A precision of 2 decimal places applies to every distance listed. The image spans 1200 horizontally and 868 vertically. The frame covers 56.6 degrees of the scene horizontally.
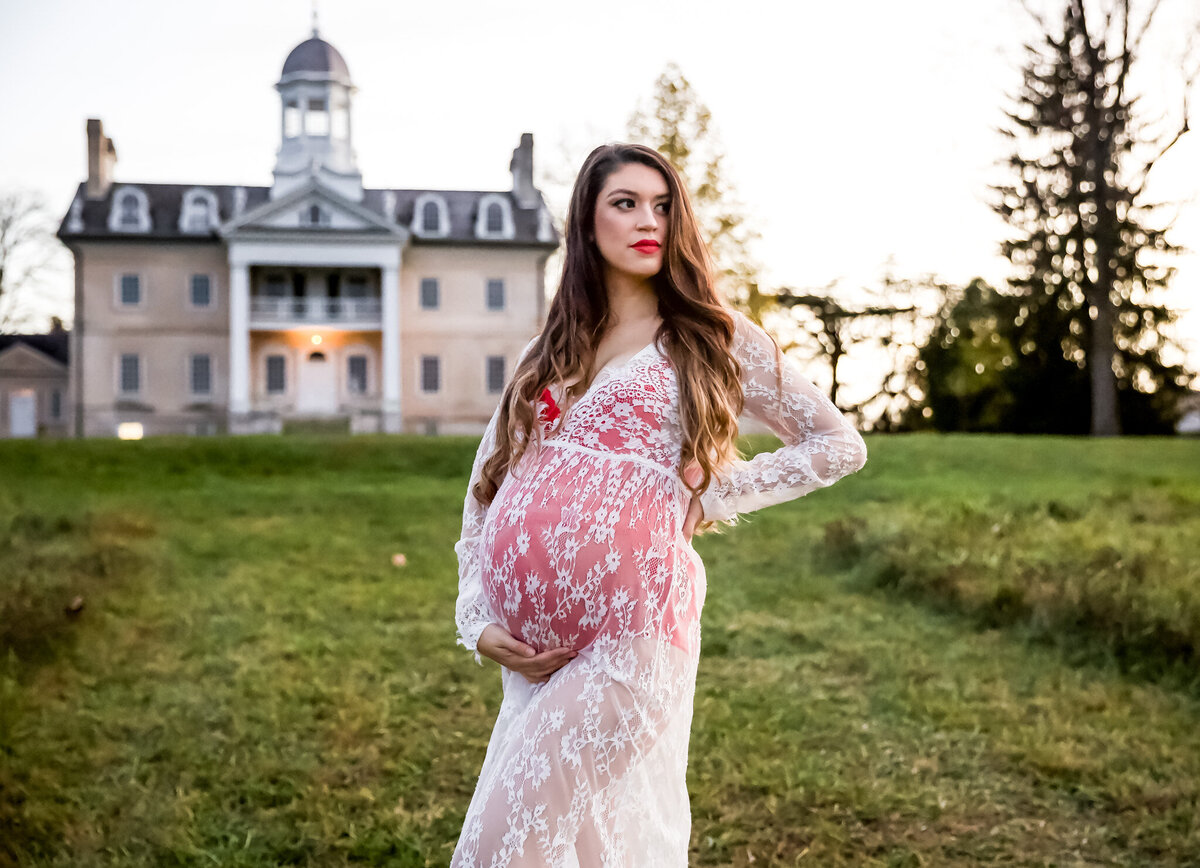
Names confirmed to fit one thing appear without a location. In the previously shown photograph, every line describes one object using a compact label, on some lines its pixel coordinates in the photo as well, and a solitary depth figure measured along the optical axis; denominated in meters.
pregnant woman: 2.41
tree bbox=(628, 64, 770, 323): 25.44
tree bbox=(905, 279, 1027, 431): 31.50
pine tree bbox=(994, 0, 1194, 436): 26.42
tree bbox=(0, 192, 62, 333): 39.78
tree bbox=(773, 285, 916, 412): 41.69
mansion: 37.25
